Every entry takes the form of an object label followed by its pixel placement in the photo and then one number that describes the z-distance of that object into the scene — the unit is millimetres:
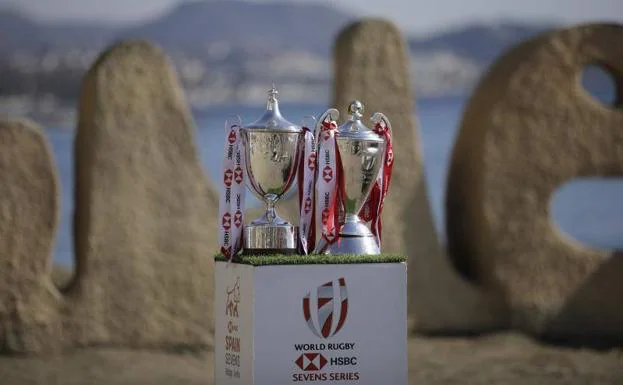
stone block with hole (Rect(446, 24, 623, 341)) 19178
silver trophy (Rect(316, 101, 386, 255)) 12308
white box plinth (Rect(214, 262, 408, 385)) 11683
